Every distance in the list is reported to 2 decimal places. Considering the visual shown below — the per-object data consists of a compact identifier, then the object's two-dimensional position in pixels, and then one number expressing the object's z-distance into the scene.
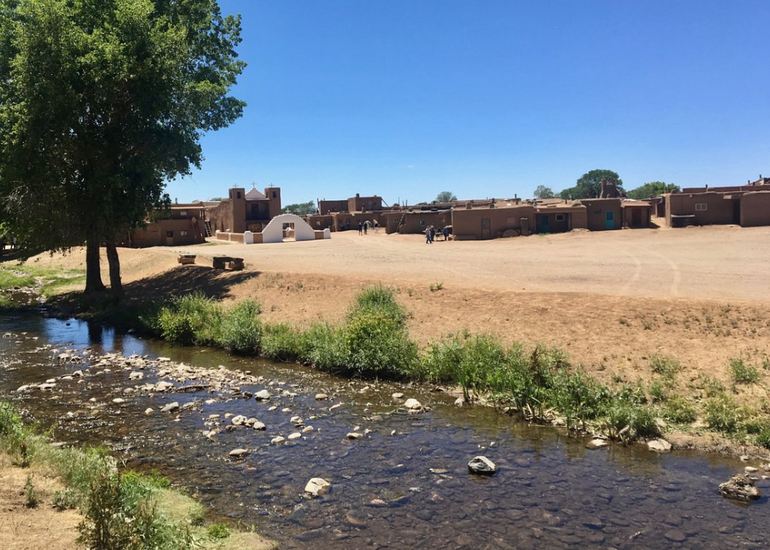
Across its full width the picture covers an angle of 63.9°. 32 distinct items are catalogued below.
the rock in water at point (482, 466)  10.62
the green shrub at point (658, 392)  13.78
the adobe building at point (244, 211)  73.56
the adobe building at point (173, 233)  56.53
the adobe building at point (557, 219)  56.16
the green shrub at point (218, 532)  7.72
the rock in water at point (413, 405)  14.37
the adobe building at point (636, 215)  57.81
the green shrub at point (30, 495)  7.32
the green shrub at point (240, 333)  20.58
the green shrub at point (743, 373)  13.88
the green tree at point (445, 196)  189.23
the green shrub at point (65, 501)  7.48
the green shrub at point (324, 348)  17.80
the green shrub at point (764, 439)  11.52
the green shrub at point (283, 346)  19.53
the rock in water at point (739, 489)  9.52
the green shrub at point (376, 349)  17.08
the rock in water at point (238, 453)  11.23
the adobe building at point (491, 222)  55.44
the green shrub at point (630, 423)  12.21
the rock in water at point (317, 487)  9.73
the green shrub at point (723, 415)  12.16
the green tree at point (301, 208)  176.75
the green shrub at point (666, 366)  14.81
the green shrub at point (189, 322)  22.47
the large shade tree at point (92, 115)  24.97
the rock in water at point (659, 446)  11.69
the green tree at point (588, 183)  126.75
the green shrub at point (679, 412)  12.72
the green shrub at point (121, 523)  6.13
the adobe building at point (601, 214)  57.34
